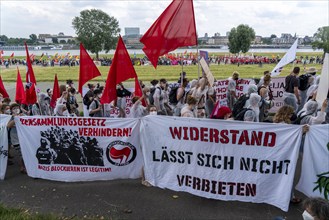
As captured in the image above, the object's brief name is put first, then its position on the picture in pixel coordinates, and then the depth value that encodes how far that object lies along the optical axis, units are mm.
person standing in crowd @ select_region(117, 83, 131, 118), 8941
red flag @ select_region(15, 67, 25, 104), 8977
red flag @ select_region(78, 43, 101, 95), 7875
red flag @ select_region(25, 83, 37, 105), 8547
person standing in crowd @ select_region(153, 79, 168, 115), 10117
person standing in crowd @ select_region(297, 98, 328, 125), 5383
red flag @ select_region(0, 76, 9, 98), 8361
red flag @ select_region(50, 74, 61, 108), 9038
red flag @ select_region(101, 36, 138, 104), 6207
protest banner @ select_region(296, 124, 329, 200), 4734
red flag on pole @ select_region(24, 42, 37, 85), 8152
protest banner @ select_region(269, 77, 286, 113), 11680
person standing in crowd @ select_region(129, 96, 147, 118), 7135
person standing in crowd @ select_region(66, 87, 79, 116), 9609
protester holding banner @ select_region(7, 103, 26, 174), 6236
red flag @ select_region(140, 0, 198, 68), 6023
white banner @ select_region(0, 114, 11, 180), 6227
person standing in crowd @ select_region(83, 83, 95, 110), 9811
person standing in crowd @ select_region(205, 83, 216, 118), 8891
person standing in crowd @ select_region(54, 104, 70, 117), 7477
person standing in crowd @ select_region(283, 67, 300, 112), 9700
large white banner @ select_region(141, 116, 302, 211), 4844
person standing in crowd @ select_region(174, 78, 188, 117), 8648
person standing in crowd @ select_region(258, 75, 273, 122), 7746
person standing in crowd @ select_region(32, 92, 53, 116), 9461
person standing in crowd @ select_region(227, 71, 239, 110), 10508
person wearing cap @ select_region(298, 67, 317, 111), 10359
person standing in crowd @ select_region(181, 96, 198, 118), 6113
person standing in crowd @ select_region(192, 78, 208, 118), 8062
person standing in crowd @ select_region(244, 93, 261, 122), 5852
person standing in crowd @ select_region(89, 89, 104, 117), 8242
